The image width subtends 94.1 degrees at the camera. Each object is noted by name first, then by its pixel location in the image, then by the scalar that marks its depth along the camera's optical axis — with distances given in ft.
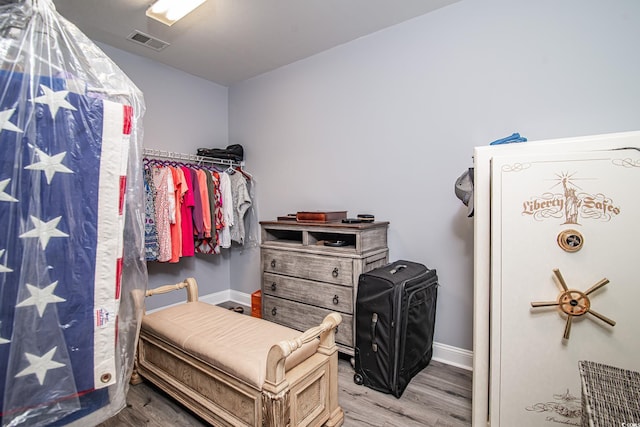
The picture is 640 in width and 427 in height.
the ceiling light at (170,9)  6.63
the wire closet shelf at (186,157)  9.67
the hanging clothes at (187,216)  9.14
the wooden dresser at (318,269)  7.04
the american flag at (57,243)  1.69
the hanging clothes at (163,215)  8.55
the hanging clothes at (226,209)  10.23
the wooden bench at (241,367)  4.03
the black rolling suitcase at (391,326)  5.87
